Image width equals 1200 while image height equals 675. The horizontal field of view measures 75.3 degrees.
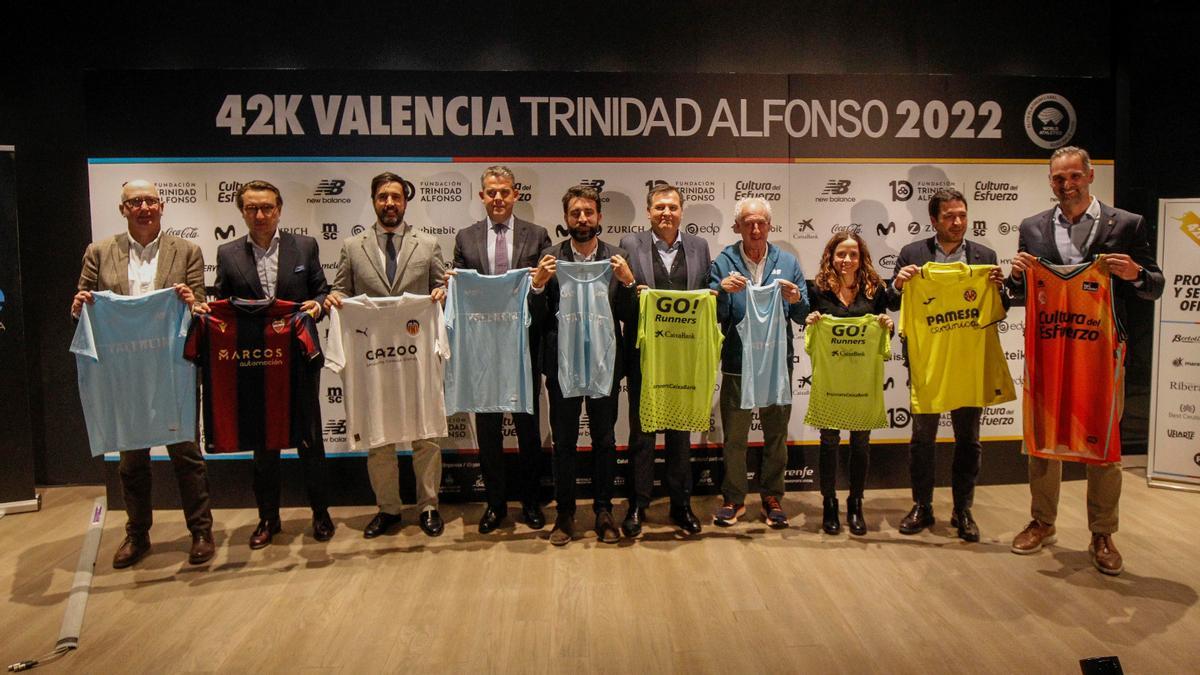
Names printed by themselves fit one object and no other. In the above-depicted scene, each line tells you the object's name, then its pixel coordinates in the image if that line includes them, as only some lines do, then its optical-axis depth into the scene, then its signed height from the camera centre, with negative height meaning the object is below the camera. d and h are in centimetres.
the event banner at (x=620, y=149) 519 +107
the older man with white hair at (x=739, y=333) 446 -16
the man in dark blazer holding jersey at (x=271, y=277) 439 +18
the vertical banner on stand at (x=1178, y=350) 520 -34
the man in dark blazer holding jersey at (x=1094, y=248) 395 +28
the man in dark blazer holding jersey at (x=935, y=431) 444 -74
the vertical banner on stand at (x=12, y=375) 512 -43
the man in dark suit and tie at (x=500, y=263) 450 +25
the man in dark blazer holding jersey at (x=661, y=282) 444 +13
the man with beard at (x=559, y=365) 430 -34
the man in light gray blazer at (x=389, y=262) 444 +26
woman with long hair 448 +0
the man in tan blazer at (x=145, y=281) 421 +15
